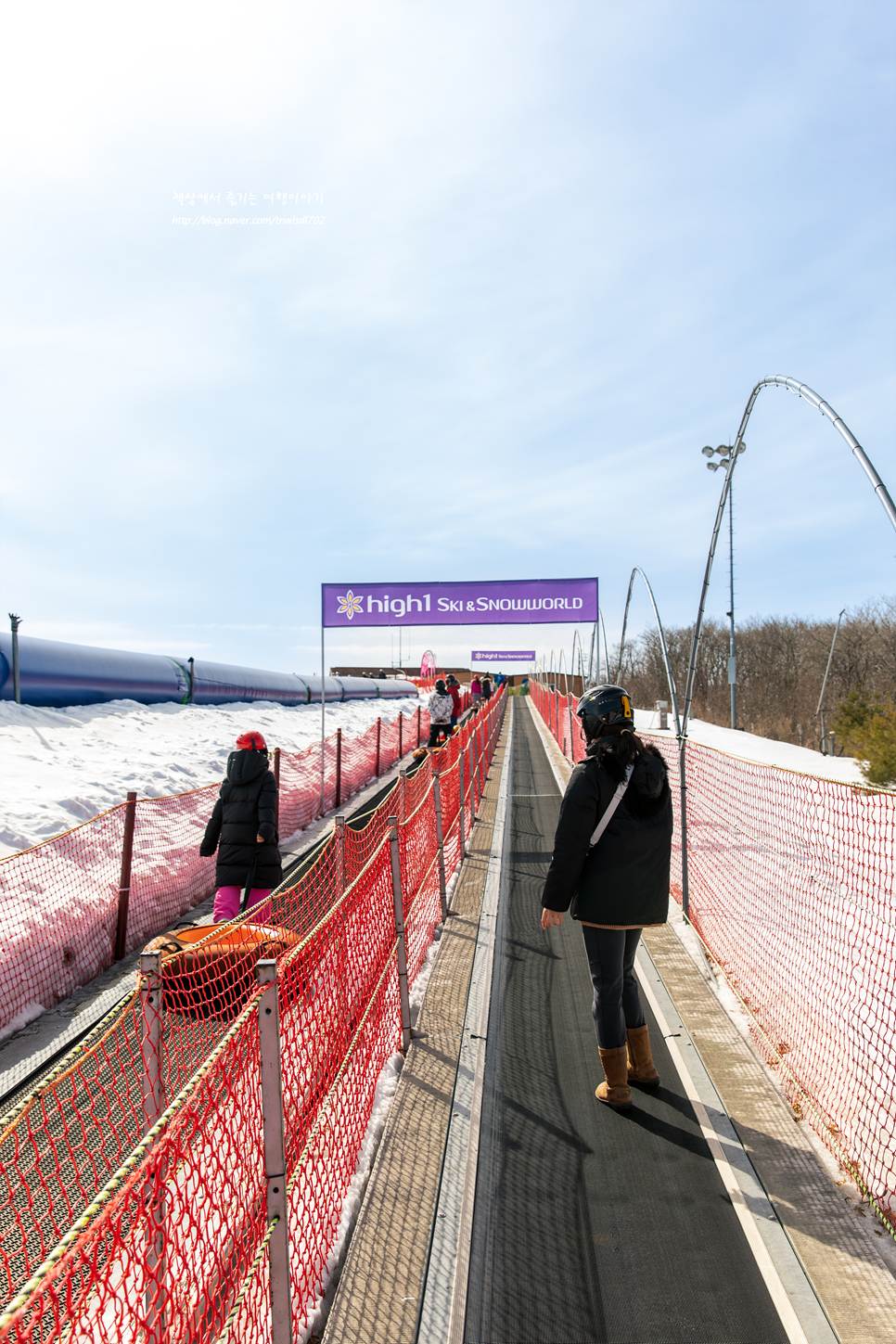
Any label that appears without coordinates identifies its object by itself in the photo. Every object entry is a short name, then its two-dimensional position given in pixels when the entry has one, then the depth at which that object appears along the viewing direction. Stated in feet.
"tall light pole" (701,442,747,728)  68.69
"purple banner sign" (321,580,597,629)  59.11
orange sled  14.28
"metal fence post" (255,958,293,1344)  6.67
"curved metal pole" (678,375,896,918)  13.25
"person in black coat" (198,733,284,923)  20.30
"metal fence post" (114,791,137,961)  21.49
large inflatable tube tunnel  53.93
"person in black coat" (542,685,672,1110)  11.33
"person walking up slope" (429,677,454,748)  57.82
